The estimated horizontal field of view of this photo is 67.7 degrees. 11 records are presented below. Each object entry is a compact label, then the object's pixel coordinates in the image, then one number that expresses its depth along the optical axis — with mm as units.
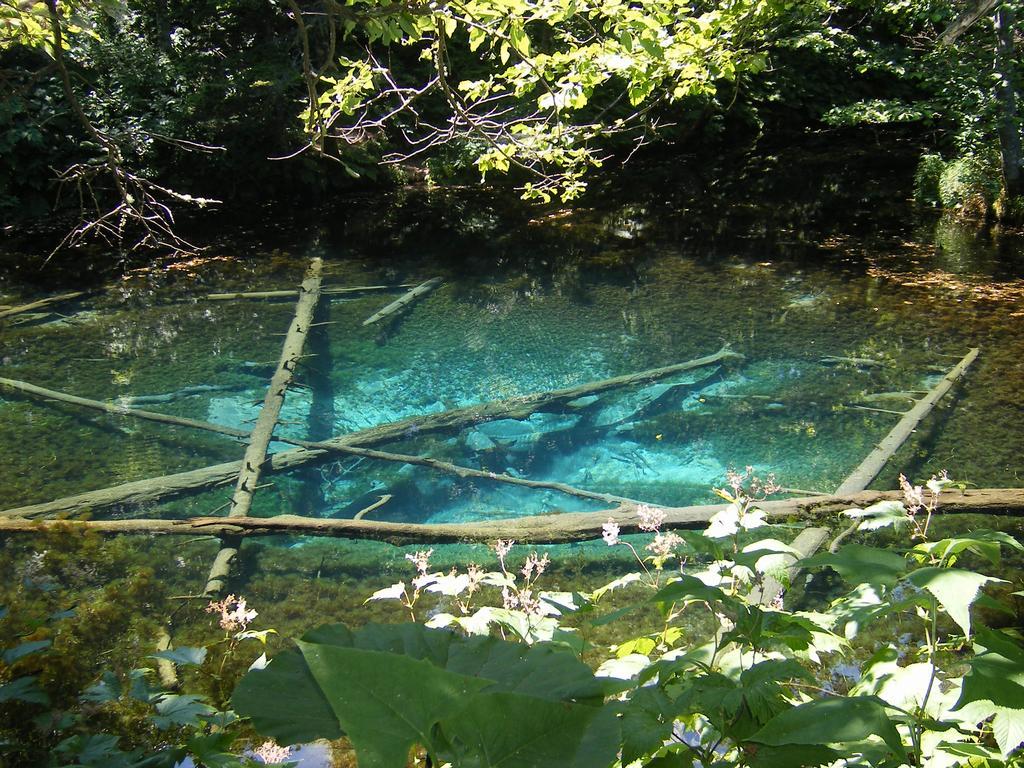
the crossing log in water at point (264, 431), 3973
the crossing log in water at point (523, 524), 3885
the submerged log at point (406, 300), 7355
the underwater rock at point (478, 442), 5148
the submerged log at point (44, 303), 7579
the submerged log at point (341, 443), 4477
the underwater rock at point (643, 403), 5414
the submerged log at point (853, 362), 5894
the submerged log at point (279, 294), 7992
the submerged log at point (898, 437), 4250
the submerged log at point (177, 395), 5809
